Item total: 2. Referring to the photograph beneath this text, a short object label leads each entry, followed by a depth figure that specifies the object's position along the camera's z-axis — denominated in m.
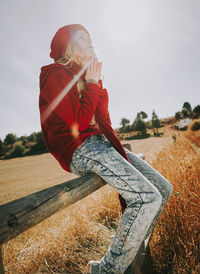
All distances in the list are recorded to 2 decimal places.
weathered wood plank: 0.58
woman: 0.98
